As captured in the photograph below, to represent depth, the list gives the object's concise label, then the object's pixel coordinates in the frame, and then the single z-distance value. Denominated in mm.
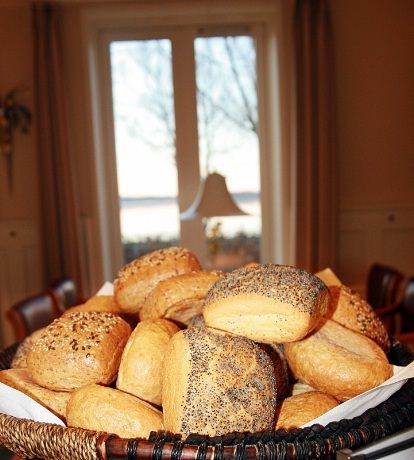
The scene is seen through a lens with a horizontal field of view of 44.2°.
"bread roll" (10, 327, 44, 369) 1021
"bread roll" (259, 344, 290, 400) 837
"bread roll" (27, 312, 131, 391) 818
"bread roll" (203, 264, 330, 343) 759
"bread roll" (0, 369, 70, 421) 823
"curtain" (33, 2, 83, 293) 3406
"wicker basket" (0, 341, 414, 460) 607
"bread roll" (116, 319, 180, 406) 788
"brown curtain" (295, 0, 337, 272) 3375
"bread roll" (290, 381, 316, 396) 879
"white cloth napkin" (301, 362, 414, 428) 730
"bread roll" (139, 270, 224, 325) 925
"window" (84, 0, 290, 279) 3664
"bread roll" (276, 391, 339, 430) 742
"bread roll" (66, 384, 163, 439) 709
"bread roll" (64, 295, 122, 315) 1106
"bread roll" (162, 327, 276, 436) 688
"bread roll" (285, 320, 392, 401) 789
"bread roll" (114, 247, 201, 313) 1064
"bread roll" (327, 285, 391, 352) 946
